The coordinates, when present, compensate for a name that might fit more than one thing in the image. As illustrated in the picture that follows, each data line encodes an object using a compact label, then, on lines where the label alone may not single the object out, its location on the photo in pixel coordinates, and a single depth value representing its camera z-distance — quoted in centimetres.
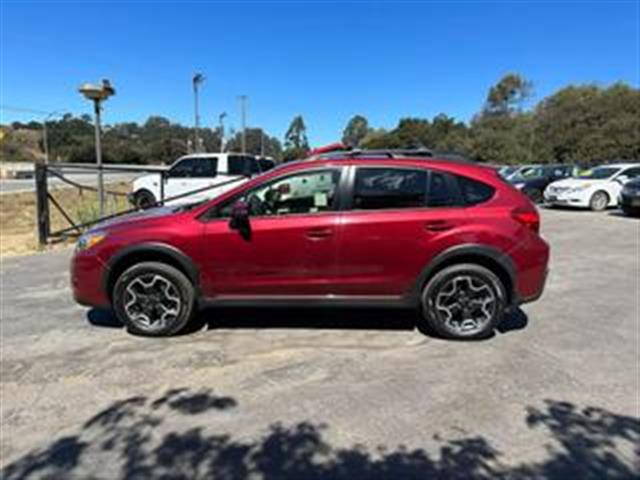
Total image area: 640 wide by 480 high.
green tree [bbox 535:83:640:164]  4708
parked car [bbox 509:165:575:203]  2122
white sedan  1759
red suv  498
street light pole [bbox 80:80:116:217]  1185
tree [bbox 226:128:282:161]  9929
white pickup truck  1530
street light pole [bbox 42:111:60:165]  7209
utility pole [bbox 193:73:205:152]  4241
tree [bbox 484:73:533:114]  8481
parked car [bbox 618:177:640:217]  1495
